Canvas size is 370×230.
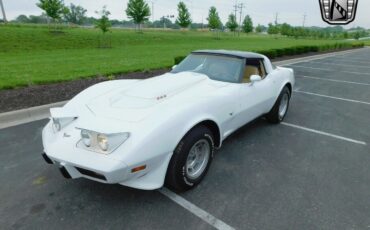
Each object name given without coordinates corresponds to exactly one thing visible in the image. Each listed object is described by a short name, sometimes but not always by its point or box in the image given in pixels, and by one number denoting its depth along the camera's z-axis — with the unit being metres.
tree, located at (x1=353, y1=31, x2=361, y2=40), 76.68
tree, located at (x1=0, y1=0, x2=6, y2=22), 32.10
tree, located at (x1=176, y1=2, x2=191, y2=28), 42.44
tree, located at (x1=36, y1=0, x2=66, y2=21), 25.48
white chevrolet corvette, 2.26
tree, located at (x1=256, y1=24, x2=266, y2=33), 101.26
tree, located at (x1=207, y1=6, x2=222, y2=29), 46.49
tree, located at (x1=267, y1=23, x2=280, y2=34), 78.19
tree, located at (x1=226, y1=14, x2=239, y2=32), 51.00
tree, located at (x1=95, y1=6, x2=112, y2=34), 23.42
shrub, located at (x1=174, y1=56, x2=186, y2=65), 10.52
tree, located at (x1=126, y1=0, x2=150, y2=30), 34.25
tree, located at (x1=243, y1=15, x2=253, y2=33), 58.75
